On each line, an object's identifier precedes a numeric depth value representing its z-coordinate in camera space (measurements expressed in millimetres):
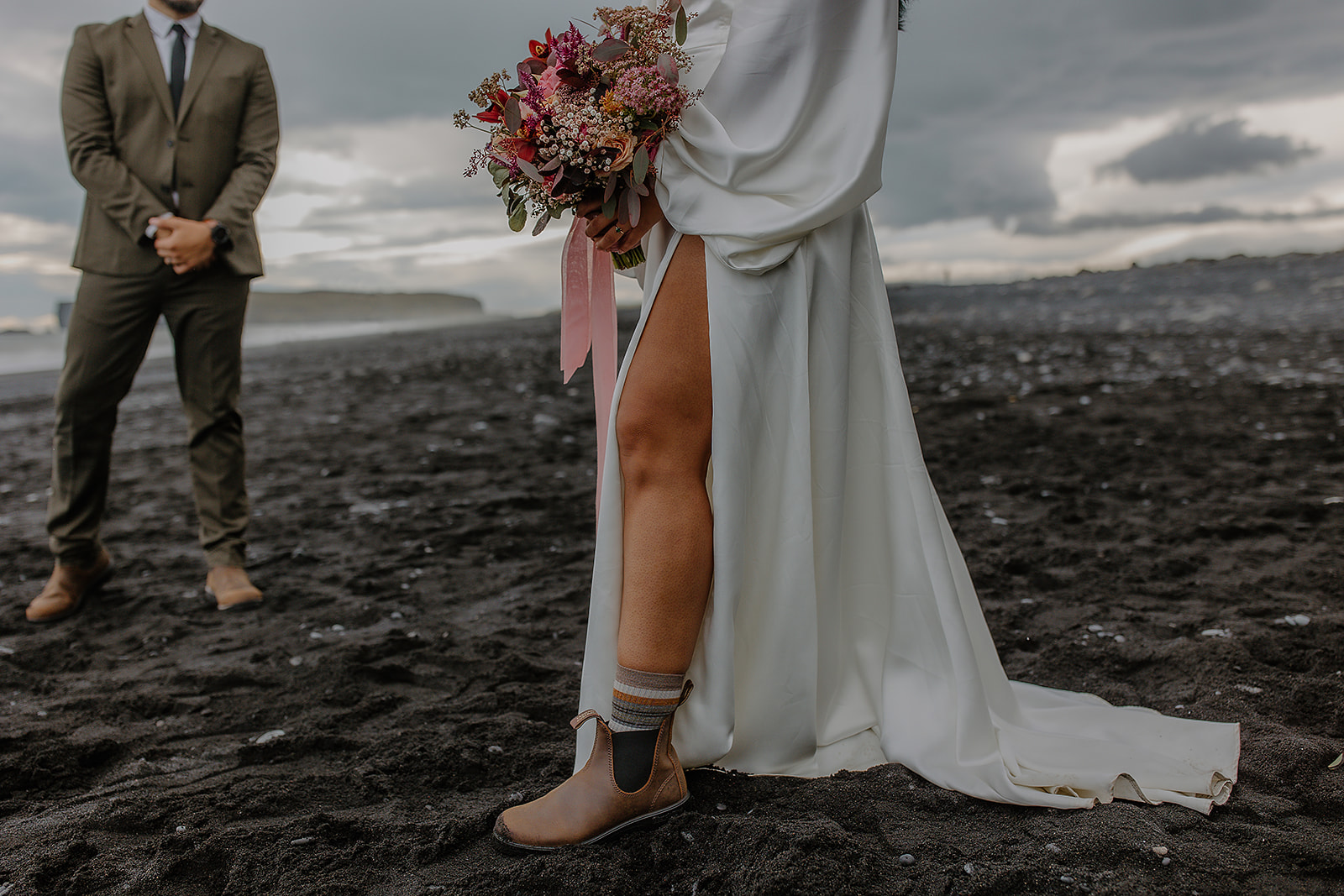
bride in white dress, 1628
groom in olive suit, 3482
